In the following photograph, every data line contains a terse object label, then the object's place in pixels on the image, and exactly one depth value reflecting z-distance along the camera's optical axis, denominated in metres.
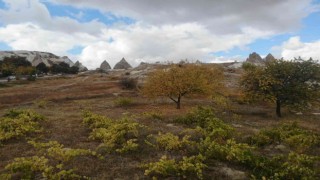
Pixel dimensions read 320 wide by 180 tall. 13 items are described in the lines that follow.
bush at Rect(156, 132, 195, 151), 10.91
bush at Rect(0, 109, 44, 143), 12.73
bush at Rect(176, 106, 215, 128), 16.10
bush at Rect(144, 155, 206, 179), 8.41
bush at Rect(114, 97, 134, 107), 27.05
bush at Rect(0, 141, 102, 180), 8.01
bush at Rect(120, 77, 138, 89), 42.41
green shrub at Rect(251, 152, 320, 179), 8.47
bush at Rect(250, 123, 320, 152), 12.21
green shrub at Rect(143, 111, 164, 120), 18.02
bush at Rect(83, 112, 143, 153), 10.91
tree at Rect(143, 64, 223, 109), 25.58
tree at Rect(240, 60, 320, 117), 23.49
